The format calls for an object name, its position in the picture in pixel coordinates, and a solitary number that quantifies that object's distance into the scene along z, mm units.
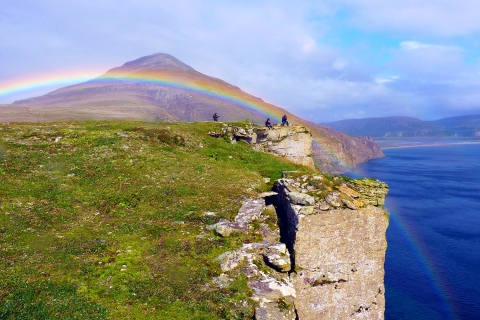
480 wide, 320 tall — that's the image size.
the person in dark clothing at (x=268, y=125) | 33031
